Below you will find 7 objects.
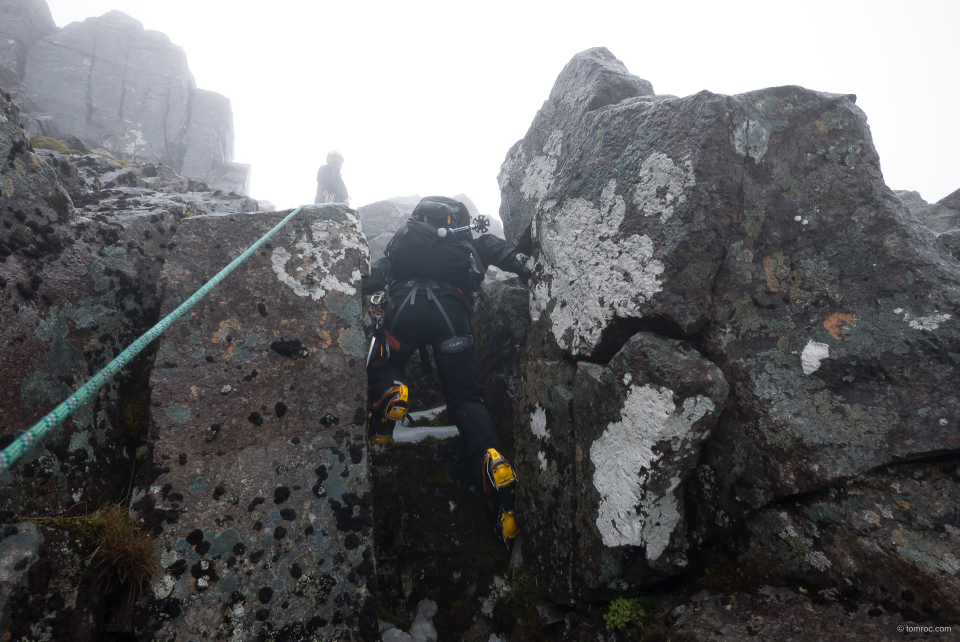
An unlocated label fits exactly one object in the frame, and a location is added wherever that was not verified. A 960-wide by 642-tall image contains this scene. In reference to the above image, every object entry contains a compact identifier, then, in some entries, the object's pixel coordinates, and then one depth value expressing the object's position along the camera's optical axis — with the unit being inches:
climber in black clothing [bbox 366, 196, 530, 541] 192.9
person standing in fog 655.8
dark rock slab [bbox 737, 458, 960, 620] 95.3
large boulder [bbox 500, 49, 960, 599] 116.3
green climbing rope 62.7
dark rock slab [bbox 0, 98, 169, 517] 129.0
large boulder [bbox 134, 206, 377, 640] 126.9
